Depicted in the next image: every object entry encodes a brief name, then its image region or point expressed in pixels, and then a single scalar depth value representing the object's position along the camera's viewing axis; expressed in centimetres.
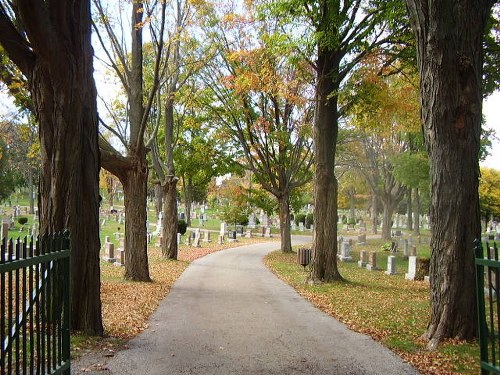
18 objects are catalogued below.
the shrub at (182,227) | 3447
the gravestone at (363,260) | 2134
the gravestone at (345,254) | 2358
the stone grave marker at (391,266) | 1891
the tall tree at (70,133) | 685
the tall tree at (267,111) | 2060
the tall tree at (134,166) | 1388
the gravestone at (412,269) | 1712
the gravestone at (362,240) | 3403
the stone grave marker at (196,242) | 2959
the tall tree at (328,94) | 1318
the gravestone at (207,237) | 3304
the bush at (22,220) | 3544
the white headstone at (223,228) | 3573
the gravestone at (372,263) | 2018
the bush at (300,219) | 5861
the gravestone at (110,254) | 1973
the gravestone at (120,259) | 1922
